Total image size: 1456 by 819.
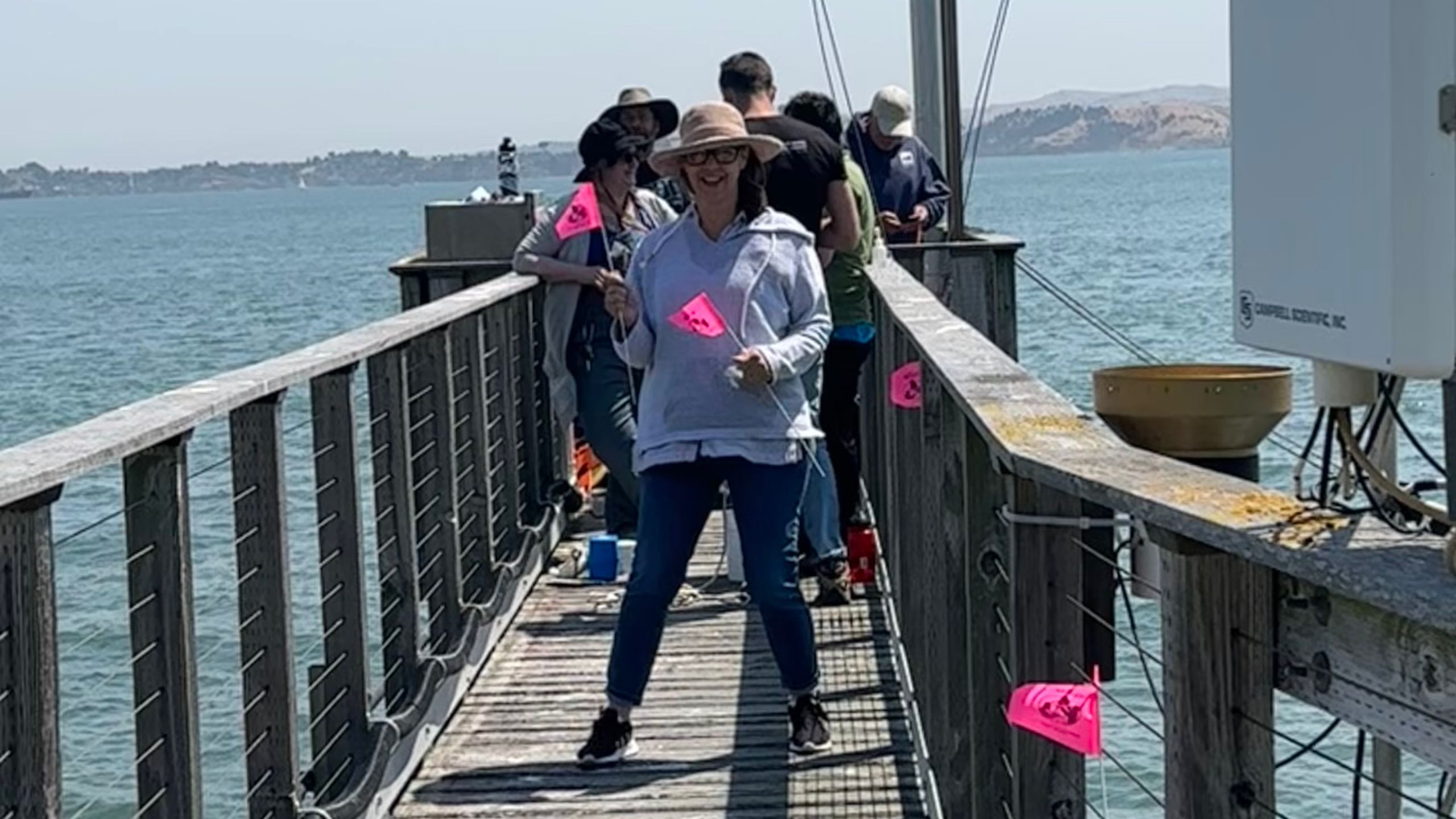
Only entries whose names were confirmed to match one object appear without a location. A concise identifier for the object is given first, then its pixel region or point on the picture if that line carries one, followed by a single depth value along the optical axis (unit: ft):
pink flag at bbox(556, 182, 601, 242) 23.71
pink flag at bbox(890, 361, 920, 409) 17.67
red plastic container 24.67
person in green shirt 23.07
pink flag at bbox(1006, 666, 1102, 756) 10.09
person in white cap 30.83
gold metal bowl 10.67
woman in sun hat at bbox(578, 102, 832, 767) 16.92
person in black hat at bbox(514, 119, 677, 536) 24.12
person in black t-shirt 21.48
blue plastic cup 25.54
